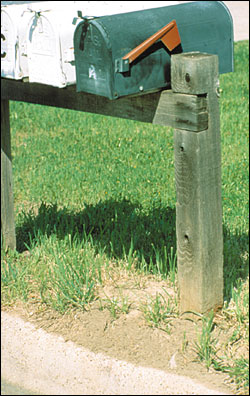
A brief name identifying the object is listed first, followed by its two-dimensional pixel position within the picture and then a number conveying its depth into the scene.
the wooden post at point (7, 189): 4.18
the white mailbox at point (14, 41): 3.33
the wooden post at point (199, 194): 2.90
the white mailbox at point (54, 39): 3.09
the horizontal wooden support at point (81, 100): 3.12
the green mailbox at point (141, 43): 2.79
